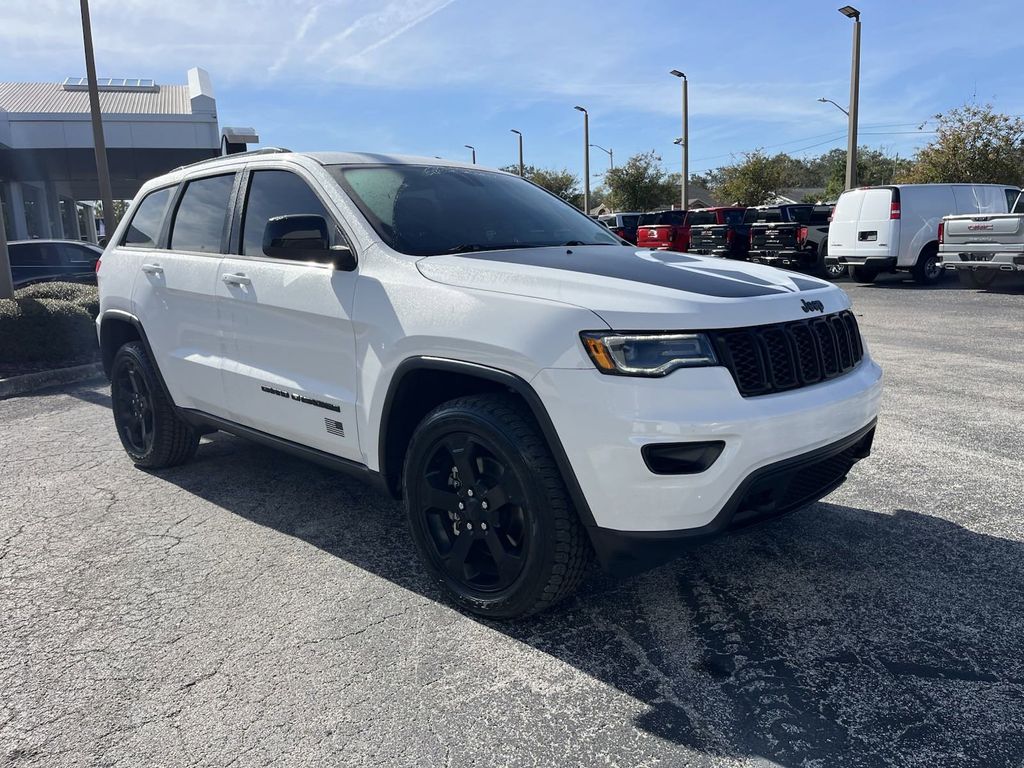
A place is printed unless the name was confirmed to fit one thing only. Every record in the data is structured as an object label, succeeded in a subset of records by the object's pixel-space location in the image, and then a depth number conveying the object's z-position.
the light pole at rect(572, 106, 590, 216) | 44.89
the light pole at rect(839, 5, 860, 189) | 21.77
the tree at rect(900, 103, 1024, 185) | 28.67
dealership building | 23.80
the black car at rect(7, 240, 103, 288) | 15.38
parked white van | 16.47
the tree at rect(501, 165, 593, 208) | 63.84
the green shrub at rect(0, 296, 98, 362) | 8.71
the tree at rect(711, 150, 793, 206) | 50.88
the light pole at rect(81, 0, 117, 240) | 14.58
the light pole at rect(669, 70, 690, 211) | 34.75
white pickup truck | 14.09
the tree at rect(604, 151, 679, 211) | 55.94
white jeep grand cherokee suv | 2.66
